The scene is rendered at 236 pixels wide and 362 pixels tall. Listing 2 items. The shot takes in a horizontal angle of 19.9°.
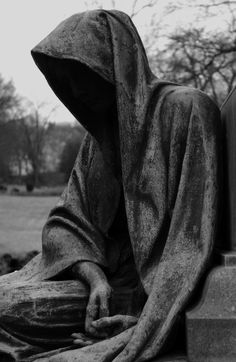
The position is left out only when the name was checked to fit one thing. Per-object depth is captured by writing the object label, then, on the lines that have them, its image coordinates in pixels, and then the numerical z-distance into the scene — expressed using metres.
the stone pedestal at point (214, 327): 3.02
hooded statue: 3.21
